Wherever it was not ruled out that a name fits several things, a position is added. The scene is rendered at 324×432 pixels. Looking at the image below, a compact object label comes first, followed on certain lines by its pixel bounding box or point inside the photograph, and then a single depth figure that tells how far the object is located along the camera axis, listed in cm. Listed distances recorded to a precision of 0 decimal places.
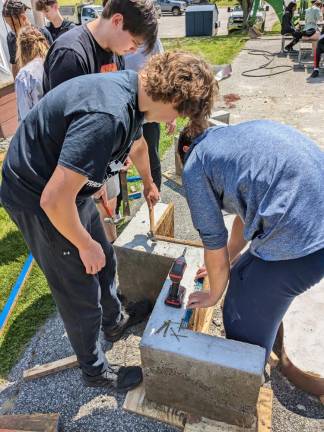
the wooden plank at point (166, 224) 287
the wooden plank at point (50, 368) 248
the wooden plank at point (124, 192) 375
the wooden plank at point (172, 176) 495
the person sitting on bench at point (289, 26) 1091
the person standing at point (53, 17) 434
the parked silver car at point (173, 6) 2612
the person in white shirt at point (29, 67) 299
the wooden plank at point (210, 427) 205
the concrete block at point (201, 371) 181
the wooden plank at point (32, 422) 204
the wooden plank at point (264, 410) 205
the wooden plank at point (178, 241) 267
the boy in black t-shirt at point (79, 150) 141
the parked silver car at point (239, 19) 1552
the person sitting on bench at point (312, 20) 1012
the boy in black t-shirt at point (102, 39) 212
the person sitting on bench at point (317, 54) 861
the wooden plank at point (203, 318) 228
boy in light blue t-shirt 149
